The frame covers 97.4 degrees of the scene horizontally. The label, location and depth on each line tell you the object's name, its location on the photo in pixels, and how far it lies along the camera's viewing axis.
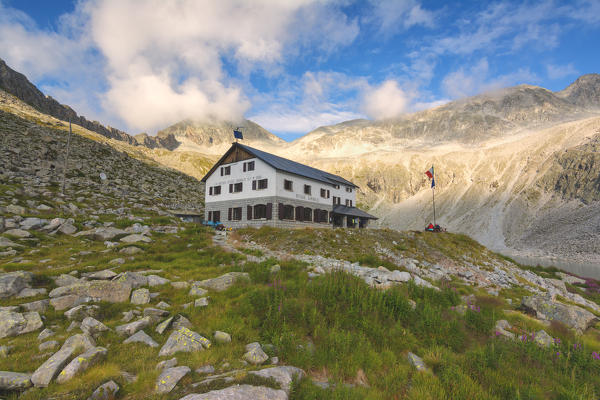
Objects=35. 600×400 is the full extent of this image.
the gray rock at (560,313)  8.64
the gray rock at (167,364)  4.66
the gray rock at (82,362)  4.14
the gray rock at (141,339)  5.48
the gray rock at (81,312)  6.26
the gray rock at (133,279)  8.27
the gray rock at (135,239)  14.91
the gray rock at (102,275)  8.77
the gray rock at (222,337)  5.90
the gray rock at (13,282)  6.96
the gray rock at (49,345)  4.96
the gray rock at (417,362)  5.77
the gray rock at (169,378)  4.05
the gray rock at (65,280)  8.14
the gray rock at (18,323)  5.42
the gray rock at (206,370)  4.61
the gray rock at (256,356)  5.23
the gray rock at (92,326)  5.56
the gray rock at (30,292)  7.13
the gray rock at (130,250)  12.93
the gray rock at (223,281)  9.10
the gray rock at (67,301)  6.68
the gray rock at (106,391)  3.77
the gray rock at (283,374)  4.54
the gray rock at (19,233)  13.12
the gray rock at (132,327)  5.84
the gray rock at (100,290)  7.32
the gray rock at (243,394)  3.80
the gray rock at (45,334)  5.34
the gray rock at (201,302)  7.48
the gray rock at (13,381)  3.87
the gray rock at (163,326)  6.05
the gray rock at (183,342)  5.26
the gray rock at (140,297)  7.55
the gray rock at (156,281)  8.93
